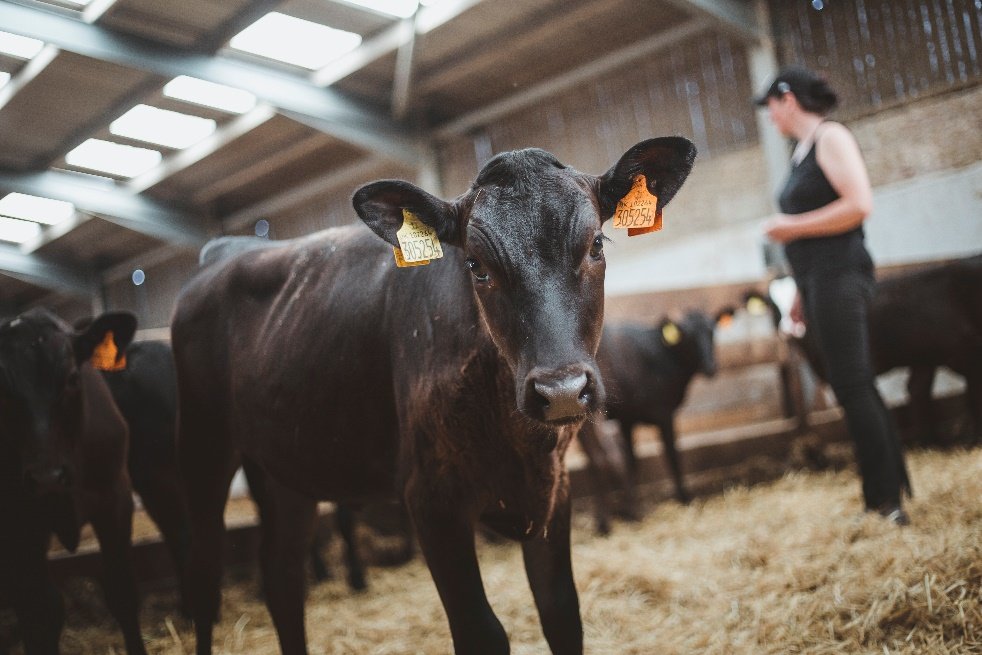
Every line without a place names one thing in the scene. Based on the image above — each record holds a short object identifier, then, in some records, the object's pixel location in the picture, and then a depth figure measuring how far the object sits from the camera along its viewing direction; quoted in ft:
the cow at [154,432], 14.21
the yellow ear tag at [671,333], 23.30
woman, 11.48
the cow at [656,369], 21.03
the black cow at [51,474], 9.70
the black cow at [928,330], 21.13
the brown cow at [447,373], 6.73
